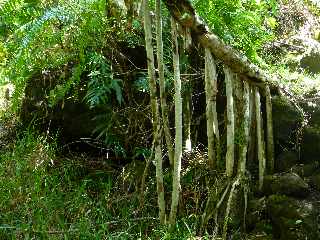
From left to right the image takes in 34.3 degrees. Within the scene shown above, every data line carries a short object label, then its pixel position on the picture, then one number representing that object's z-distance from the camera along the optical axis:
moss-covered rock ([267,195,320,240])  2.93
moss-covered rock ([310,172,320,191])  3.25
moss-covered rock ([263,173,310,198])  3.14
